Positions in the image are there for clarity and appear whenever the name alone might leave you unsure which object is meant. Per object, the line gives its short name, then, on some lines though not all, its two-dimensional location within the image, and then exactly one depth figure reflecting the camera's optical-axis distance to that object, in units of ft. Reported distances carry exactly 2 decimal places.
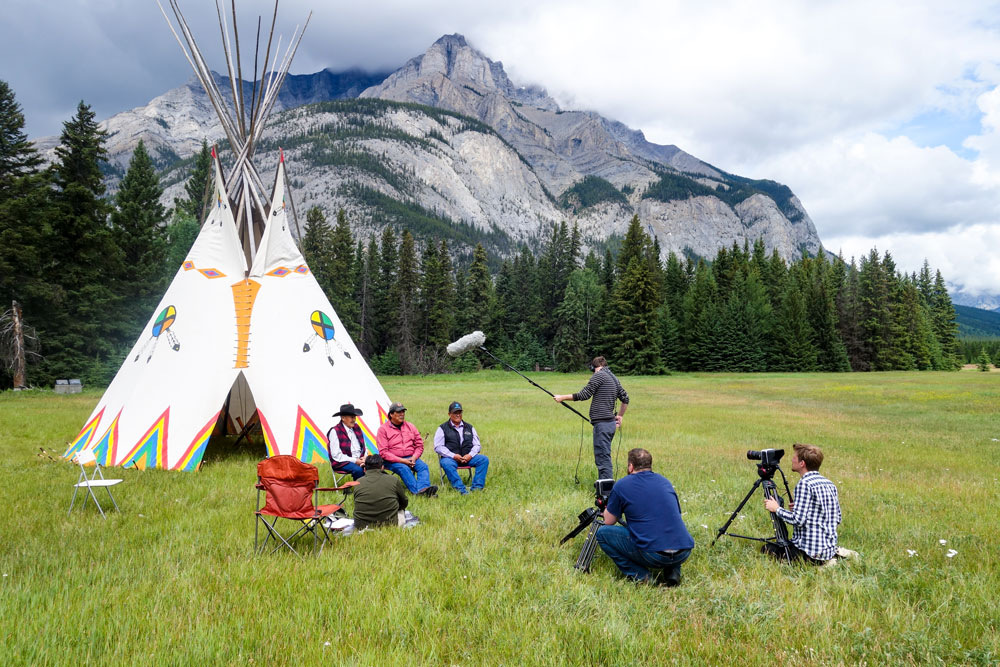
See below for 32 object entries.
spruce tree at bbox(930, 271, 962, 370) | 217.56
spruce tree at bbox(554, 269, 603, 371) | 185.47
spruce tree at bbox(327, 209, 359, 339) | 170.81
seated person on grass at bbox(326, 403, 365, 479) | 25.41
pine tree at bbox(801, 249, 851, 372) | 189.67
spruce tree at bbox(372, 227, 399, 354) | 200.95
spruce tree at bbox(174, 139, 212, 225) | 152.46
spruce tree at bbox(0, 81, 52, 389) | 75.82
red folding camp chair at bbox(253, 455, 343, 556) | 17.56
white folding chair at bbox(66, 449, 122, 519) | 21.13
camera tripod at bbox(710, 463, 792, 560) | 16.81
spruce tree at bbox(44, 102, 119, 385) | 87.35
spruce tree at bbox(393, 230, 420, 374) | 188.34
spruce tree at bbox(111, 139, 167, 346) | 99.40
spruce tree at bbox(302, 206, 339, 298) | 172.24
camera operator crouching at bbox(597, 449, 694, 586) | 15.15
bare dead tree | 77.00
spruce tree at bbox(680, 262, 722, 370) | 182.70
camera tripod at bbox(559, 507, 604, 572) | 16.51
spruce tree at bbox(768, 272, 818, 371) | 186.70
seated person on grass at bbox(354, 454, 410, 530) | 20.42
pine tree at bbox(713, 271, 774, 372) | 181.16
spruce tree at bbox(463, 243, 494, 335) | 200.44
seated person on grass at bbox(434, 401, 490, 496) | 27.46
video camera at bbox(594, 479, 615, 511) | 17.26
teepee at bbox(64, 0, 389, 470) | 30.78
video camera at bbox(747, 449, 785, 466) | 16.53
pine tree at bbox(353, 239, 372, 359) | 194.49
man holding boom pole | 26.99
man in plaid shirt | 16.70
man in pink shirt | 26.61
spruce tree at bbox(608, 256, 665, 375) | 165.17
